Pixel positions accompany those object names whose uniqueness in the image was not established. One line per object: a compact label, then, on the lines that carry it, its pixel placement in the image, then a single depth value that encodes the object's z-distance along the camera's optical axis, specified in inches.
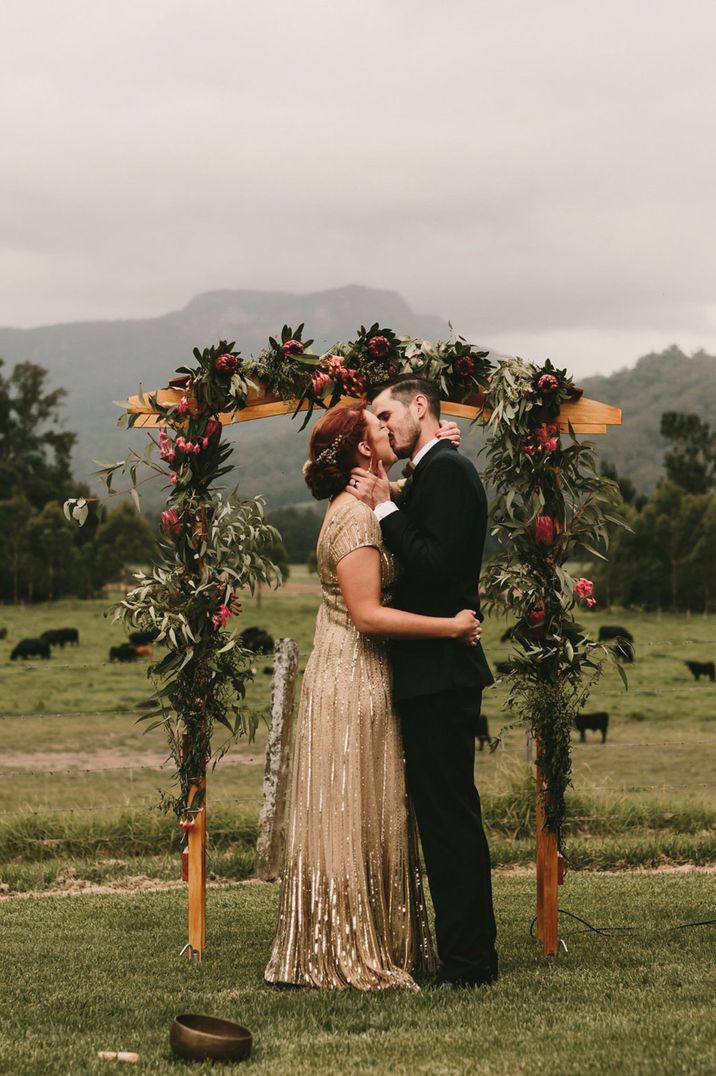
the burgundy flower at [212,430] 262.1
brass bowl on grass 180.1
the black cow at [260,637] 1711.1
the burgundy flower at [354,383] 264.7
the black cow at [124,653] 1738.4
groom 221.0
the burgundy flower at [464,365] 268.2
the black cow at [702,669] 1435.8
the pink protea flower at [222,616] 260.8
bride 222.2
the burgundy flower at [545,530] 265.0
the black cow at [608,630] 1916.2
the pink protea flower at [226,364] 257.6
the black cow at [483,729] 857.5
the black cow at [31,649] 1737.2
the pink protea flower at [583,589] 262.7
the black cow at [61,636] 1883.1
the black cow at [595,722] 976.9
